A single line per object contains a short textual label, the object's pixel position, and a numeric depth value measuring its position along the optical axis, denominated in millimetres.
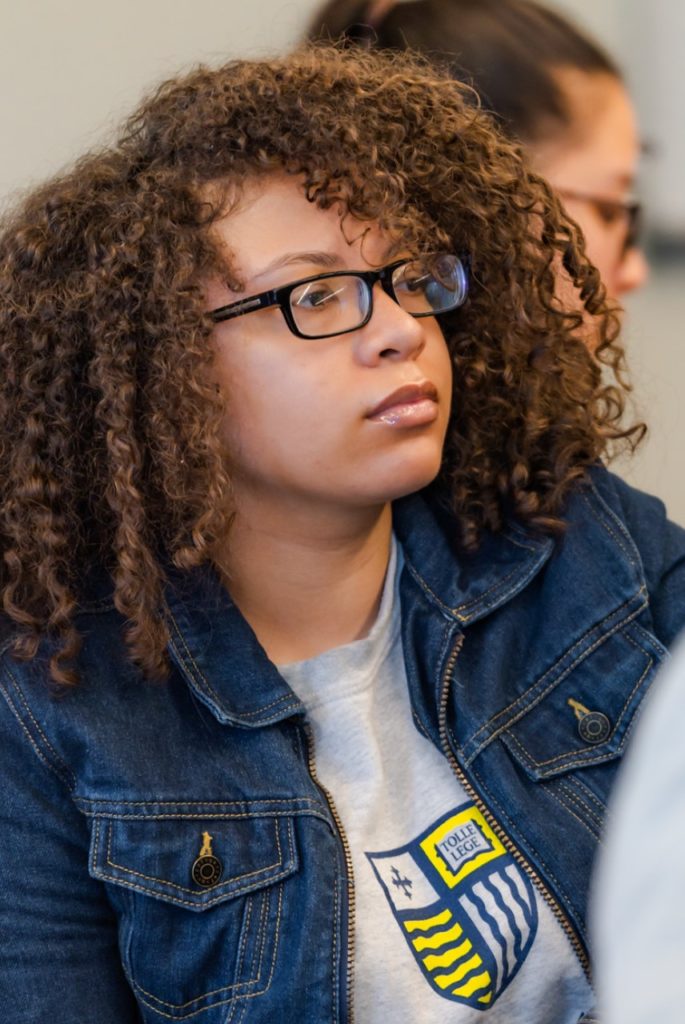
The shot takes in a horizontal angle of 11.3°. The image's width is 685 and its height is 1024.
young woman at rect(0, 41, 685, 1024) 1914
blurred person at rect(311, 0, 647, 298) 2213
